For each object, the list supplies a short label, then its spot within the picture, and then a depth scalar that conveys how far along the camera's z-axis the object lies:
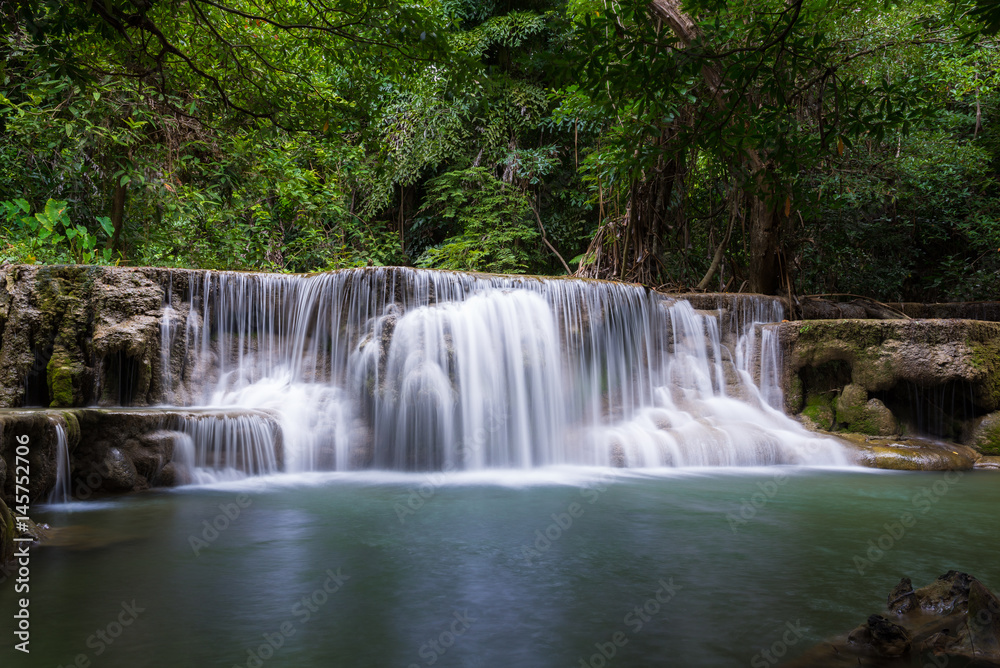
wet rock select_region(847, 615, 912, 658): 2.96
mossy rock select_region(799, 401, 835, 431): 10.30
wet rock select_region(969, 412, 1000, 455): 9.44
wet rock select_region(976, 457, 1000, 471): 9.05
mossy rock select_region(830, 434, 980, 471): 8.84
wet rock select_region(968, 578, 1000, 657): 2.93
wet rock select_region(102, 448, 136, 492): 6.78
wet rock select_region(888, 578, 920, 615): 3.45
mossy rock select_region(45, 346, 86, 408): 8.44
